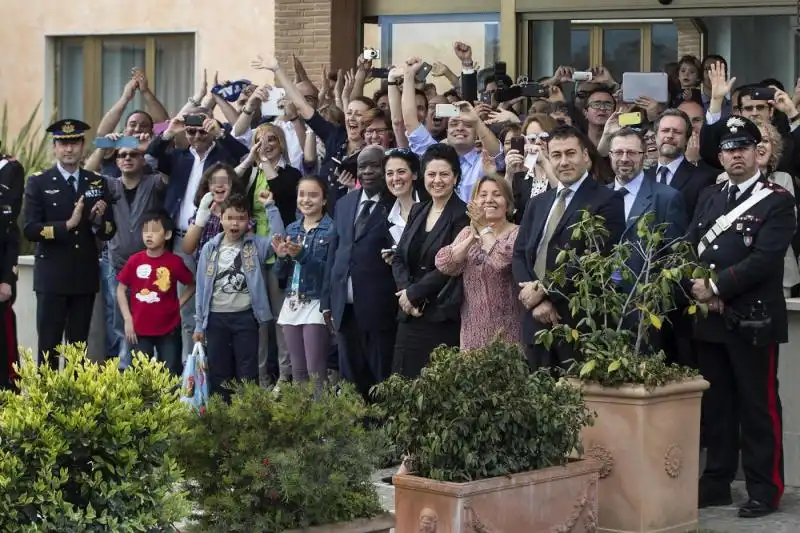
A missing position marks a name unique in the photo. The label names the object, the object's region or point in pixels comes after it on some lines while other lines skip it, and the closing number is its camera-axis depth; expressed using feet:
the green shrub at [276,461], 34.14
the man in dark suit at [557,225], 46.95
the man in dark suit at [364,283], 55.09
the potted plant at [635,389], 41.94
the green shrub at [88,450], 30.63
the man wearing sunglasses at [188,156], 65.77
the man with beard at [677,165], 51.91
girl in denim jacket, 57.88
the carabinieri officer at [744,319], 45.86
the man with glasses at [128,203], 66.48
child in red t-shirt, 63.47
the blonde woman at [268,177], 62.18
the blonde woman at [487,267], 49.33
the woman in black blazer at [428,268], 51.66
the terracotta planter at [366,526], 34.70
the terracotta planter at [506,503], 37.50
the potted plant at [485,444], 37.89
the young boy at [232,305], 60.09
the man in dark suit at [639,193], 49.20
